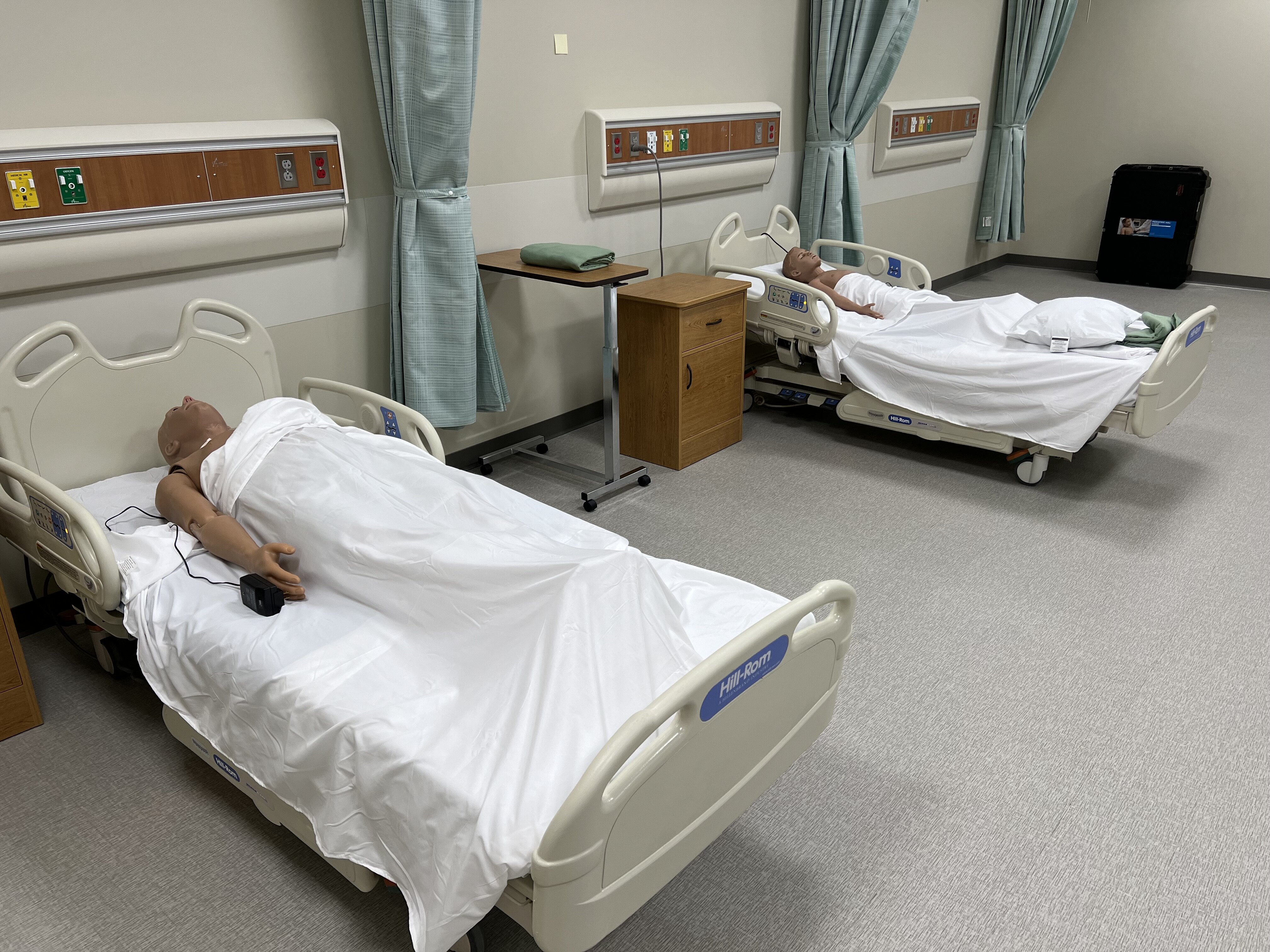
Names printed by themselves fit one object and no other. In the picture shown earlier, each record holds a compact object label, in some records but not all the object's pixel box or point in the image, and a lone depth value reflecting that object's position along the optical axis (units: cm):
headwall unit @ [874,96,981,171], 567
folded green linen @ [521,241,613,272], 325
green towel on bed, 359
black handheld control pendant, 197
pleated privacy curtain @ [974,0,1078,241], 660
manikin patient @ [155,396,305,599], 208
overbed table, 323
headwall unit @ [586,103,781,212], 392
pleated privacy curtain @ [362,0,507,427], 292
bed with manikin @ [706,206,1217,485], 346
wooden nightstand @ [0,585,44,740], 224
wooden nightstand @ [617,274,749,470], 373
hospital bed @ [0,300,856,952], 134
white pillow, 358
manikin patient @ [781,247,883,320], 443
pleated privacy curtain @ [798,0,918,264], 477
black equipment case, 668
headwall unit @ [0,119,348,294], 240
